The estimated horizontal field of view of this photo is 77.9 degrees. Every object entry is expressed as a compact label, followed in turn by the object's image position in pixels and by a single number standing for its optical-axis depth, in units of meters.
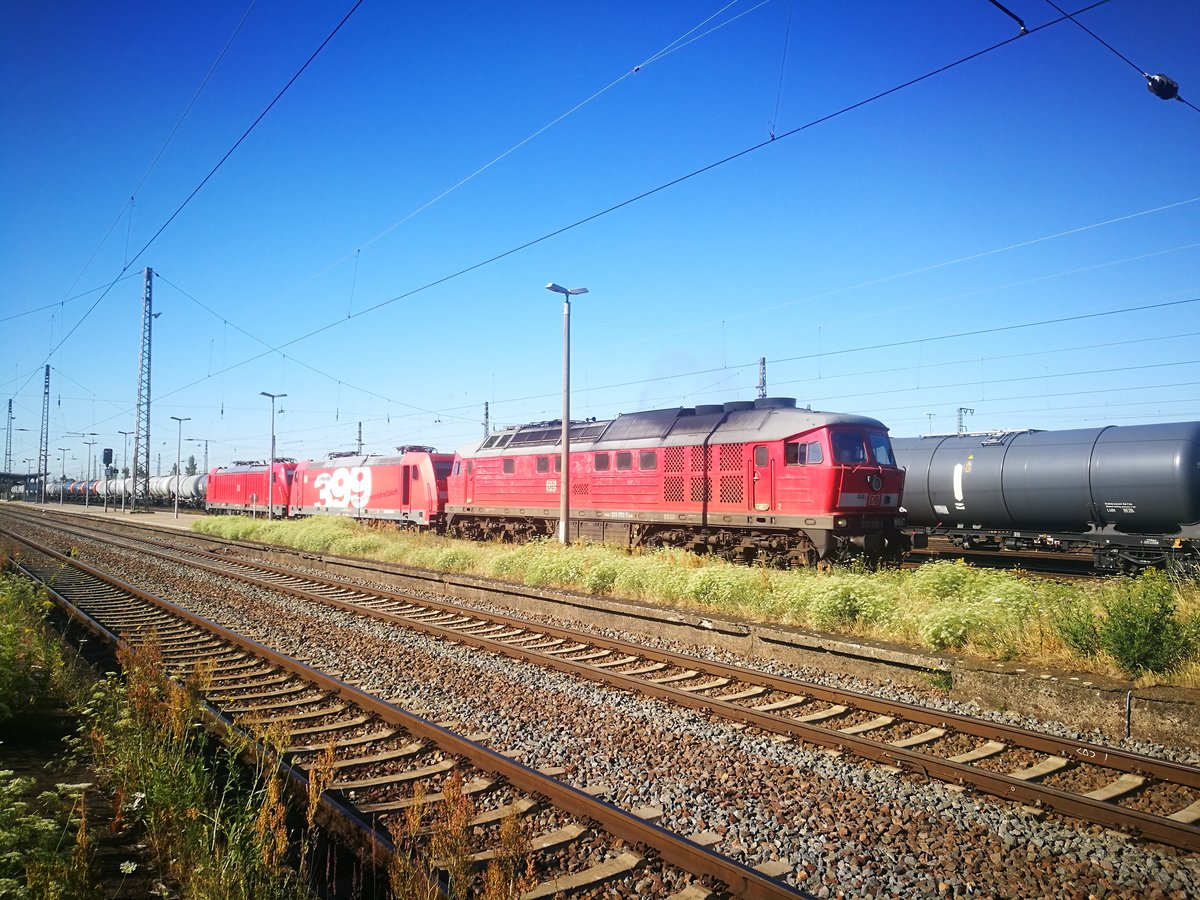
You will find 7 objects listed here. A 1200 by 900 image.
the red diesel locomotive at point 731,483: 15.44
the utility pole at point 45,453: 63.28
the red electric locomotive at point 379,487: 30.11
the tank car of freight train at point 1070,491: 16.97
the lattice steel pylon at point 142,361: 43.38
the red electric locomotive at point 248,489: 43.94
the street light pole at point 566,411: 17.77
